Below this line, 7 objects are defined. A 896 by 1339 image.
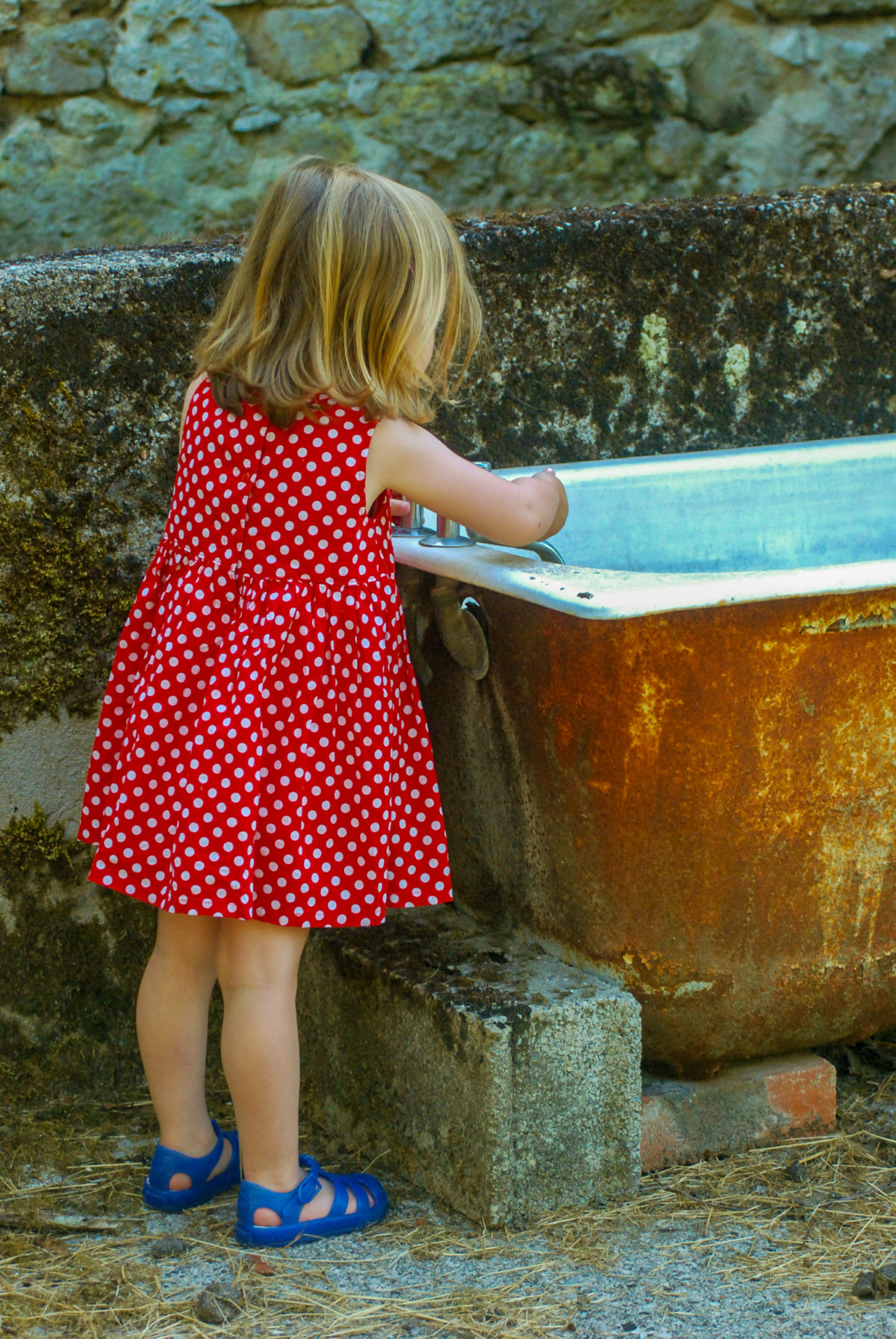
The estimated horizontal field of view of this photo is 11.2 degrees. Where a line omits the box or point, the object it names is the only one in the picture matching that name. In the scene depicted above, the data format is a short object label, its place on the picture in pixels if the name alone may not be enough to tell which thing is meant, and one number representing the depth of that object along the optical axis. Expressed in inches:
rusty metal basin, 157.8
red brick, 165.3
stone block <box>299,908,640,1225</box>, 160.9
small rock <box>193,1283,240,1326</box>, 156.1
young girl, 158.5
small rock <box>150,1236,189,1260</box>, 160.7
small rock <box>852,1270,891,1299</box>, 156.3
